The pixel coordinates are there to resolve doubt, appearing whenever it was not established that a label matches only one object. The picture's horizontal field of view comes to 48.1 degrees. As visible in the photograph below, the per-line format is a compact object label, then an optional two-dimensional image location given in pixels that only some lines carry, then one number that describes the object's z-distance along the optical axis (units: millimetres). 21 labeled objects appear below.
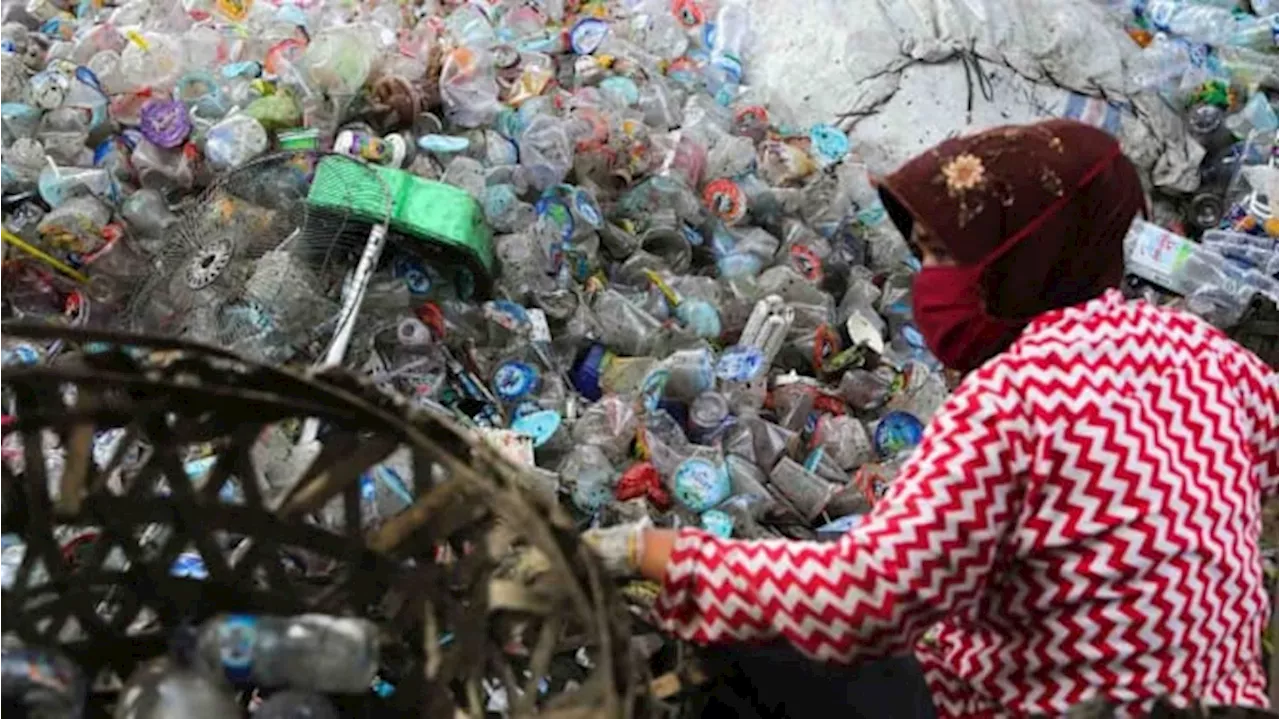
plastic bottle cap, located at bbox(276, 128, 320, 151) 3635
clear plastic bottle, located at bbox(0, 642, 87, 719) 1501
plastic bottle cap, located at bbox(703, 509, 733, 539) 3137
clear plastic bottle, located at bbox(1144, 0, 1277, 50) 5570
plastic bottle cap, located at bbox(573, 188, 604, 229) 3836
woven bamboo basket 1448
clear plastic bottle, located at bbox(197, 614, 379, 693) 1507
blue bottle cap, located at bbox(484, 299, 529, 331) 3492
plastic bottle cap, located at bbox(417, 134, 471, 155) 3848
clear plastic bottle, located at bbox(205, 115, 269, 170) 3621
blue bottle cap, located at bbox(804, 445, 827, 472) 3455
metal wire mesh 3158
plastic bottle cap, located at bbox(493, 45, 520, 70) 4395
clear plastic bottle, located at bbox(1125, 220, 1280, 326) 4336
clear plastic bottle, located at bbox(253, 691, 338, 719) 1529
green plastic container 3277
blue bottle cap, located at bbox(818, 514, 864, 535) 3254
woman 1442
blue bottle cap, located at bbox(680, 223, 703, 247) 4023
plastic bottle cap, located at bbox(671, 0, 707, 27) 5129
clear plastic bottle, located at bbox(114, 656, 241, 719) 1463
